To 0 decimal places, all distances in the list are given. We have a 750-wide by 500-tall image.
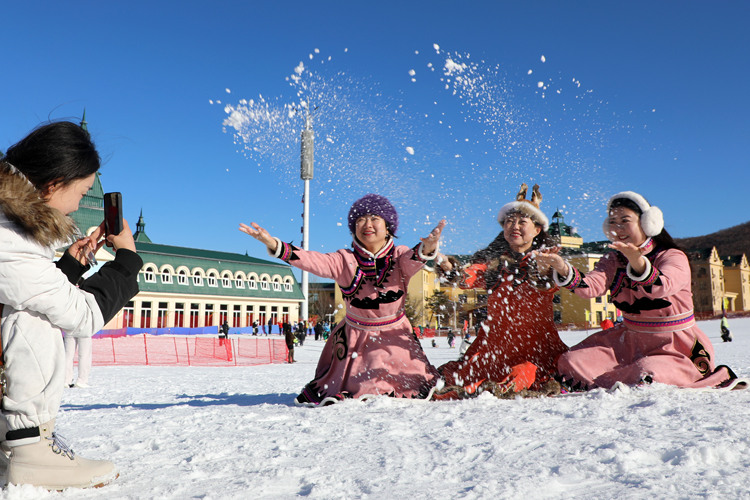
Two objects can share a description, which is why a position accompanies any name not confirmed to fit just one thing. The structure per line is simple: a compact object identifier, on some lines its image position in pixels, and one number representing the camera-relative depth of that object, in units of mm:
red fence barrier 17141
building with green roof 44312
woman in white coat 1908
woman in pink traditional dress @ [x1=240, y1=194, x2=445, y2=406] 4262
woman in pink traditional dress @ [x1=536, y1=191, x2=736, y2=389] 3920
